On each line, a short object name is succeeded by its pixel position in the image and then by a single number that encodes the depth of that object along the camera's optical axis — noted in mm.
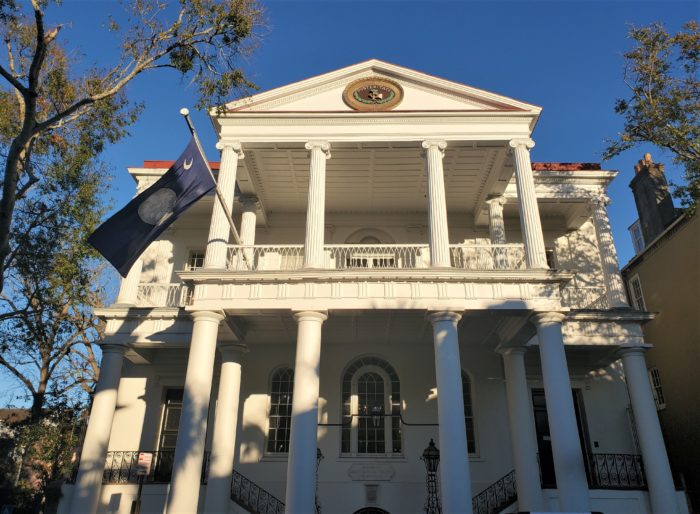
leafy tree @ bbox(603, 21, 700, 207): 13156
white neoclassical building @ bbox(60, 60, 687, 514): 12195
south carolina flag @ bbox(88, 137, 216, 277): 10797
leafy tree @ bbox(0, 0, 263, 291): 9273
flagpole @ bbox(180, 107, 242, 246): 11094
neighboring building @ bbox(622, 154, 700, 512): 17922
